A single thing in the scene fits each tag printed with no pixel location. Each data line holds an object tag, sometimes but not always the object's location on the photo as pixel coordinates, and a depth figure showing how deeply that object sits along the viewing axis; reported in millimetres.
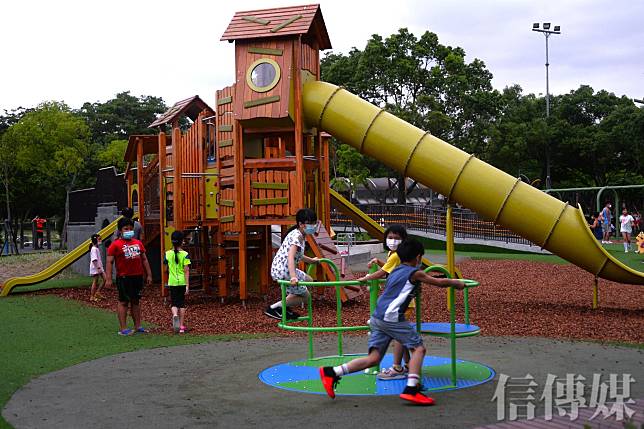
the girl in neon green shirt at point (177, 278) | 12000
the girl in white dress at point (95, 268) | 16953
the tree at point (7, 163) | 39000
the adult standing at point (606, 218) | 29625
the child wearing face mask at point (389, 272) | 7914
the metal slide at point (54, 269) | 18531
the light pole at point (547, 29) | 57100
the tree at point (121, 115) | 64438
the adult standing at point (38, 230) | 40500
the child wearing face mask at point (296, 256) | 9000
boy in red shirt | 11430
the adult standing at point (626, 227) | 27078
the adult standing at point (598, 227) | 27542
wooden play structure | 15055
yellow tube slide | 13414
